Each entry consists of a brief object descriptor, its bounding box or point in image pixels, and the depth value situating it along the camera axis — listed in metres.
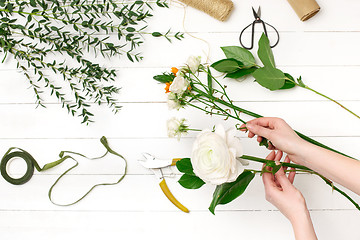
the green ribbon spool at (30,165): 1.12
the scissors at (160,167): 1.08
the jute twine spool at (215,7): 1.07
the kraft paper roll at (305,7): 1.04
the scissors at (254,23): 1.09
